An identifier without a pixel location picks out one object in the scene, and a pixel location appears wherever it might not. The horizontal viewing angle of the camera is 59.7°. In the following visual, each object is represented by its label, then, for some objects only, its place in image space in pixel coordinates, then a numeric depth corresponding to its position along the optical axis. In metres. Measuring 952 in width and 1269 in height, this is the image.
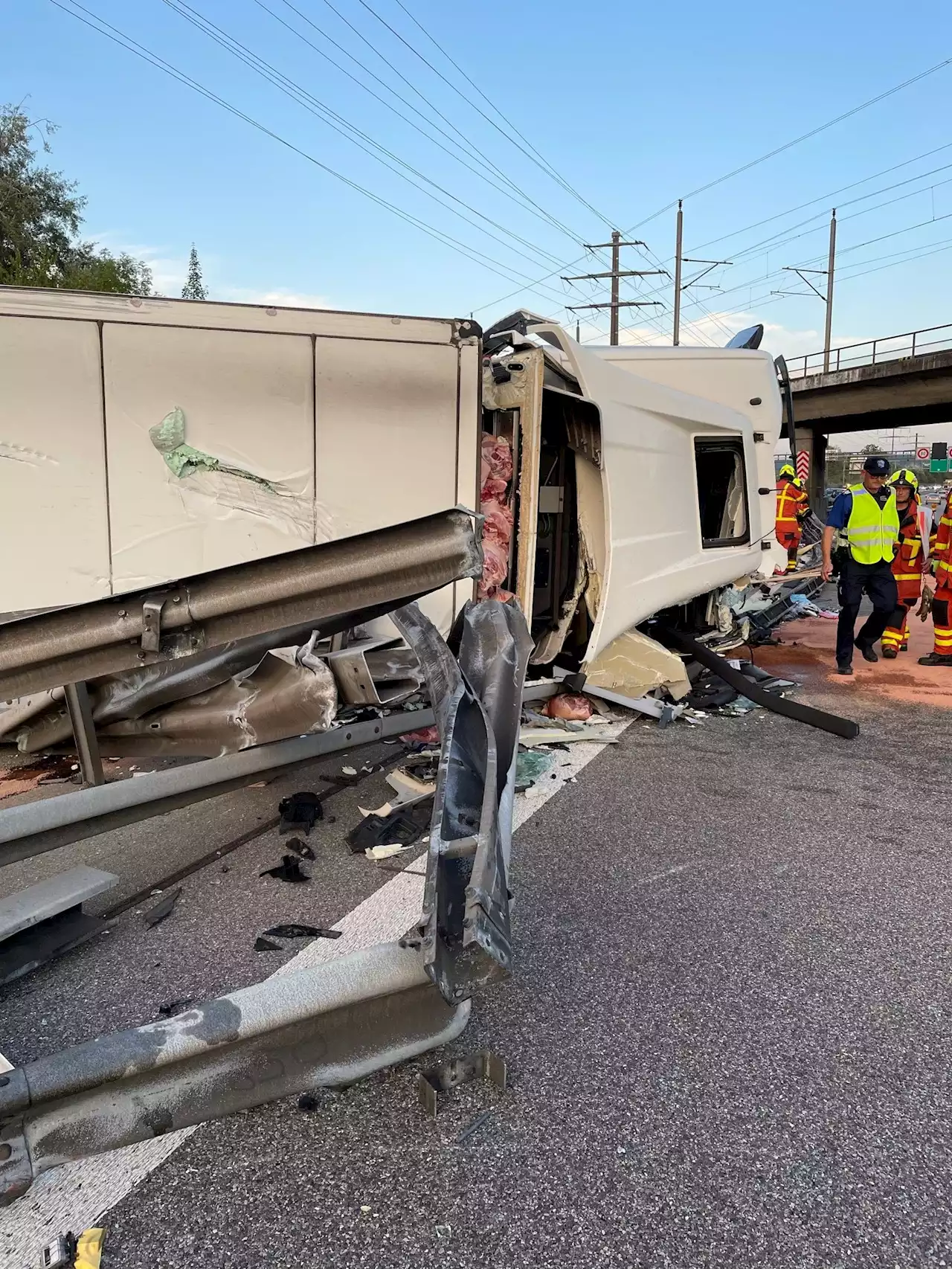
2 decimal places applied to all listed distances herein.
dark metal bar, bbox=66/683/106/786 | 3.18
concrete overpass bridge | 24.92
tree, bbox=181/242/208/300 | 38.38
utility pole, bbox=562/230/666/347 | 34.72
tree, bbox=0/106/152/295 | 22.39
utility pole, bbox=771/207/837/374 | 43.73
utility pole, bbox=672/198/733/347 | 34.97
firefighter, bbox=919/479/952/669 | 8.27
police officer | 7.99
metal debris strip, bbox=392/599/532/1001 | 1.78
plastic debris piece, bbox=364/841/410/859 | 3.58
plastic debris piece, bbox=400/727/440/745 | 5.03
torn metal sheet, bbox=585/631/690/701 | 5.87
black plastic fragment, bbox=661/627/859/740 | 5.71
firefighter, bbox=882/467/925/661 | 8.73
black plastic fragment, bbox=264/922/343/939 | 2.88
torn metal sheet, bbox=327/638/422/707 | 3.21
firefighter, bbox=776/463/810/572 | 13.08
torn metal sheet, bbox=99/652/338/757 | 3.15
